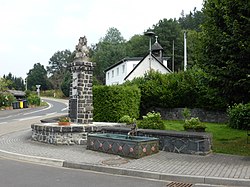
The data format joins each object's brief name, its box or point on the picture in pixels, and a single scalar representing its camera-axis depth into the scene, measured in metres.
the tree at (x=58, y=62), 138.50
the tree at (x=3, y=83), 52.29
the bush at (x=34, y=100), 59.13
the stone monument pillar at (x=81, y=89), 15.90
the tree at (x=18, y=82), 130.75
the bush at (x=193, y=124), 14.54
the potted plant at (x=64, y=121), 15.18
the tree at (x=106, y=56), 82.00
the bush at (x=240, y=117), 18.80
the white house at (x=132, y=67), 45.91
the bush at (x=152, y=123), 15.25
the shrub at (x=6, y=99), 50.19
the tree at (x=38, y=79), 119.25
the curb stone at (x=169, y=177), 7.90
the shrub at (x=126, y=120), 17.97
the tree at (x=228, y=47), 11.51
